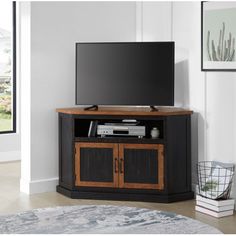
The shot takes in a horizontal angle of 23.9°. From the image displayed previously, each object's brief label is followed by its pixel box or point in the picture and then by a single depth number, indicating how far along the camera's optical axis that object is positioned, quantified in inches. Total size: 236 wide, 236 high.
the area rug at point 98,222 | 161.3
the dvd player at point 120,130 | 200.7
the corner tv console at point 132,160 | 197.2
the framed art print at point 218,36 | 187.5
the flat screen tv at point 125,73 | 203.2
